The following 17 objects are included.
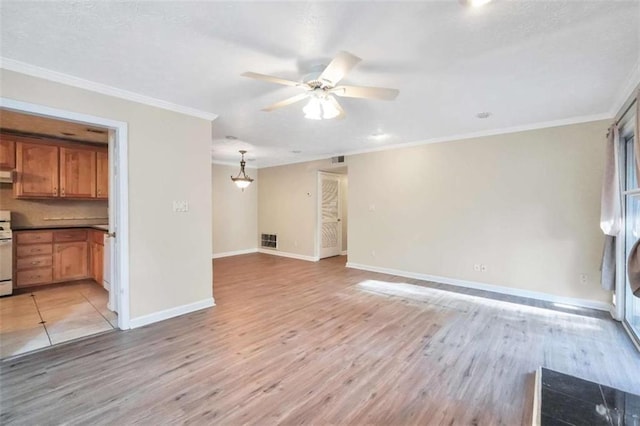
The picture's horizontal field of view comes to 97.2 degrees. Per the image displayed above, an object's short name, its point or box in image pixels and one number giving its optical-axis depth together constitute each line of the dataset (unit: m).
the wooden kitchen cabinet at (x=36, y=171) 4.49
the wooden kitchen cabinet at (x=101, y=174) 5.21
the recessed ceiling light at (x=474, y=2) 1.66
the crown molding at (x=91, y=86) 2.43
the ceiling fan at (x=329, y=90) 2.02
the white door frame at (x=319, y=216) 7.21
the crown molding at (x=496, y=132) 3.76
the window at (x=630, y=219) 3.02
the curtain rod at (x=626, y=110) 2.82
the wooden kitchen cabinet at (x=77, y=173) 4.86
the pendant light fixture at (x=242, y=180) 6.51
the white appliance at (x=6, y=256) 4.12
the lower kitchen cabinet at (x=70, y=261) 4.82
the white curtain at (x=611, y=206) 3.18
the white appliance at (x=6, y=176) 4.32
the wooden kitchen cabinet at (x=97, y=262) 4.60
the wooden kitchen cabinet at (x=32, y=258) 4.46
